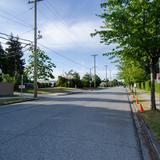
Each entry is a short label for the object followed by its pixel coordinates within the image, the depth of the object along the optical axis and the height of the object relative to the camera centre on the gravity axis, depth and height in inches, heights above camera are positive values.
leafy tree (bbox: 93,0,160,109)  322.1 +121.0
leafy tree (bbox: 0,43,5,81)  1593.3 +238.0
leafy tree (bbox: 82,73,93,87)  2312.5 +51.2
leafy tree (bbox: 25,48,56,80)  1324.9 +145.0
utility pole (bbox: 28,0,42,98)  739.1 +179.4
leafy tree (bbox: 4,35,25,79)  1673.8 +237.0
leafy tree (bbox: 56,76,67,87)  2007.4 +35.3
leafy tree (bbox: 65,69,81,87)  2056.3 +36.7
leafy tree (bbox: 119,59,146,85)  1027.7 +73.1
